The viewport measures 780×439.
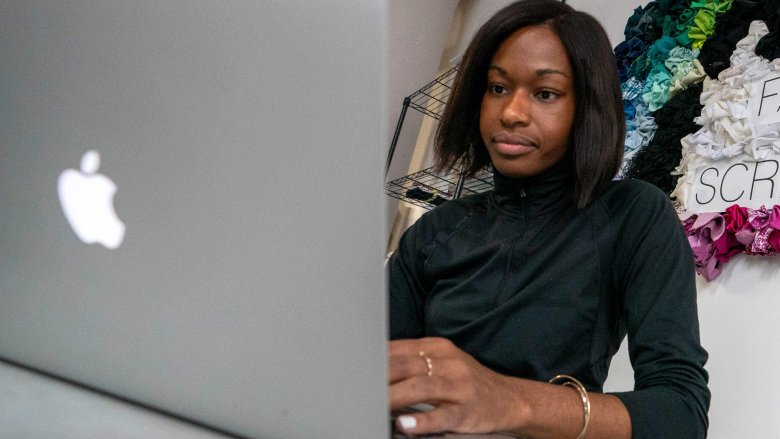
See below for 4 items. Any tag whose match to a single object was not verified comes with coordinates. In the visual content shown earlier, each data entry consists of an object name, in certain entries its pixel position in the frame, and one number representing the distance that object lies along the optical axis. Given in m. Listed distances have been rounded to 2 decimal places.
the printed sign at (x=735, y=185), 1.28
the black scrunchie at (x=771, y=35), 1.33
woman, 0.69
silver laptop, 0.31
